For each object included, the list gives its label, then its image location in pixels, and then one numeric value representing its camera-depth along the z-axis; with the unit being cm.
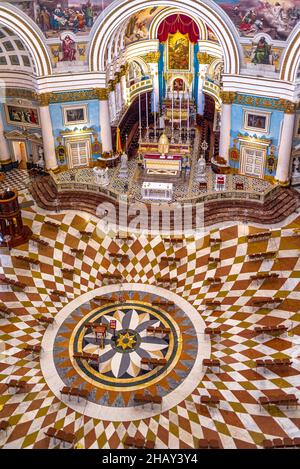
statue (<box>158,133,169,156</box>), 3434
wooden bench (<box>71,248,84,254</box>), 2788
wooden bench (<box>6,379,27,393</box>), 1978
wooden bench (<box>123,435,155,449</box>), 1708
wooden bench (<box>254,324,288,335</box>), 2167
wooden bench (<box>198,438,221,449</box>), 1697
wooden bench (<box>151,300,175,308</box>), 2433
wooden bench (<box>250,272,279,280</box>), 2491
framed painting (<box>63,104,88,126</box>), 3456
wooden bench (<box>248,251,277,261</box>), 2628
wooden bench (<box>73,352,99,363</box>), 2138
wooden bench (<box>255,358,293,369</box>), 2006
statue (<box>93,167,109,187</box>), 3312
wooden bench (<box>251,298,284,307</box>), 2327
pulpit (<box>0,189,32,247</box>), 2788
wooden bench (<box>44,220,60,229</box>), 2984
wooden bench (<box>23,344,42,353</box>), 2162
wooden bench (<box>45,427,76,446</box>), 1739
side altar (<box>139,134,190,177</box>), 3419
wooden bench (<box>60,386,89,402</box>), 1938
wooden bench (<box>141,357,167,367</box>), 2091
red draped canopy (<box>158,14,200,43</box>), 4228
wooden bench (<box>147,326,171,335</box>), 2259
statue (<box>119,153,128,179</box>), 3434
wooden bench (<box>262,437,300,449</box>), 1678
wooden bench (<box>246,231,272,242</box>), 2784
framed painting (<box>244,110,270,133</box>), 3244
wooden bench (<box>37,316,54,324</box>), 2320
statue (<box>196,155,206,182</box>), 3333
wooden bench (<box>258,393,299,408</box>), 1836
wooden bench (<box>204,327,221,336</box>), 2230
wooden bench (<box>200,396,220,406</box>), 1872
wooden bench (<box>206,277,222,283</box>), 2544
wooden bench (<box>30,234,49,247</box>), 2827
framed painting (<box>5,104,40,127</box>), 3546
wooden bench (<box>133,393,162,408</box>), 1896
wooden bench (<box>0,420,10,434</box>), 1789
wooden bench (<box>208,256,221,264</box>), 2681
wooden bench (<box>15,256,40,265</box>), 2688
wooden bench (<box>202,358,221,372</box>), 2052
